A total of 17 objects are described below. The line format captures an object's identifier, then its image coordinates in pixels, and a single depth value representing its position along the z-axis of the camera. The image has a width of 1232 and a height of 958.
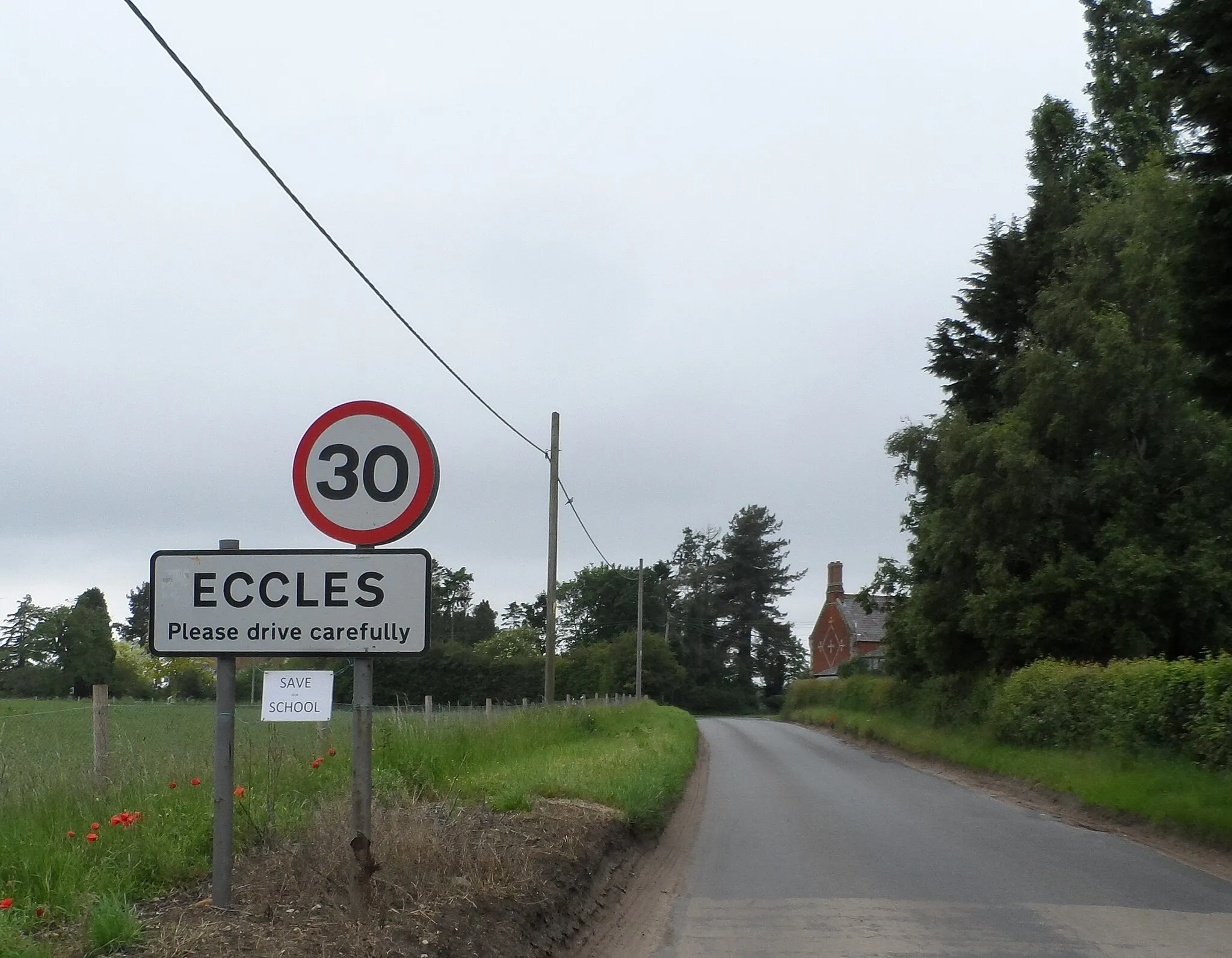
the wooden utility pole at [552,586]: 26.16
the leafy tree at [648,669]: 71.94
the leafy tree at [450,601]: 94.69
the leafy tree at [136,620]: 85.88
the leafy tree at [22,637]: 57.59
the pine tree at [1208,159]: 11.11
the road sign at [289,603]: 5.89
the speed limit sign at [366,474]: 5.96
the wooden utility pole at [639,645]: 53.86
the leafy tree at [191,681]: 47.53
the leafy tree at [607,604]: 100.56
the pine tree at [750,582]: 102.50
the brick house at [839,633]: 84.88
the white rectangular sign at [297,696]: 6.39
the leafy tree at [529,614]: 116.19
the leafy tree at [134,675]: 57.25
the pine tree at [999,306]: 32.16
